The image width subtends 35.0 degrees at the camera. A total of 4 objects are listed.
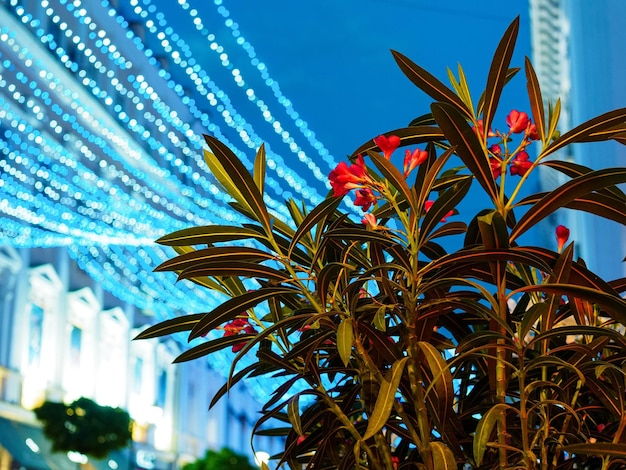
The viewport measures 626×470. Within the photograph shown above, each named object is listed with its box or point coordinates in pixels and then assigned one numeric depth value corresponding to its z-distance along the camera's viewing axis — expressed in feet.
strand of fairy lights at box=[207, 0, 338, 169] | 43.11
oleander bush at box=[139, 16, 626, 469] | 6.61
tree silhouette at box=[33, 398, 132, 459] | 63.46
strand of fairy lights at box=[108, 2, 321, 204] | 46.38
